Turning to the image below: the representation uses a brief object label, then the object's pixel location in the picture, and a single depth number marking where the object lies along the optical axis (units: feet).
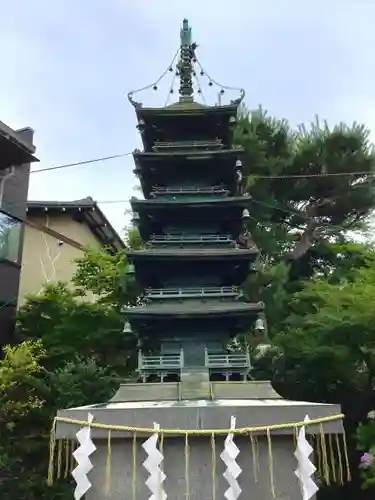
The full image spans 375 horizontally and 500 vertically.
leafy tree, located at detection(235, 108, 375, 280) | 70.44
